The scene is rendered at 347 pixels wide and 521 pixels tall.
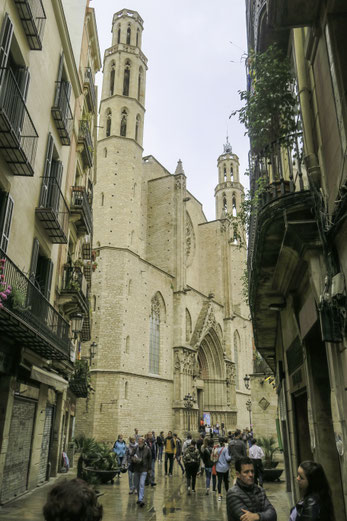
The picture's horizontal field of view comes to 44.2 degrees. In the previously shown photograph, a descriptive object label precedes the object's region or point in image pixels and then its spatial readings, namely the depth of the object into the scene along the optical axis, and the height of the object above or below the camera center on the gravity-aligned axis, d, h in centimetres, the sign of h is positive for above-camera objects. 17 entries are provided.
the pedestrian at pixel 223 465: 991 -68
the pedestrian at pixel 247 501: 295 -44
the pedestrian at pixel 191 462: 1056 -66
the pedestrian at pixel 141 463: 937 -62
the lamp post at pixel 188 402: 2862 +198
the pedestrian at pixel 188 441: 1286 -21
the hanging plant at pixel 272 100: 593 +436
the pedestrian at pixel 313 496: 275 -38
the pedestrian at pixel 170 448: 1420 -46
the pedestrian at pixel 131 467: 1019 -74
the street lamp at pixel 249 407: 4039 +232
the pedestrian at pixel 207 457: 1105 -58
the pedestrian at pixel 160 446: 1898 -55
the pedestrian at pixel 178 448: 1758 -57
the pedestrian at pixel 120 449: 1448 -51
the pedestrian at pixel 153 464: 1219 -90
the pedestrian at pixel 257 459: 1064 -60
